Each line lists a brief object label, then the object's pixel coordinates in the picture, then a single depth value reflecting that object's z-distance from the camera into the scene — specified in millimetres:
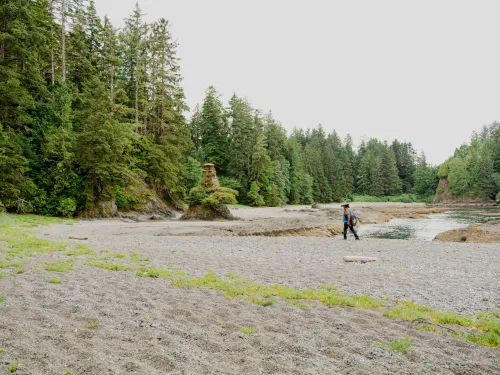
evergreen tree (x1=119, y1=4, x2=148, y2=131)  36719
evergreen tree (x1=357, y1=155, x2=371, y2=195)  108938
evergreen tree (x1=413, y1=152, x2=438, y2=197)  108125
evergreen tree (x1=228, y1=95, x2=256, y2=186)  59375
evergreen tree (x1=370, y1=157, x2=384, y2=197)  104312
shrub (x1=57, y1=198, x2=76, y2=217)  24703
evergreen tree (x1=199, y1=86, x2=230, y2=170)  60812
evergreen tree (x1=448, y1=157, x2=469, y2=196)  88188
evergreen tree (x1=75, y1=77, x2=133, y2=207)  25531
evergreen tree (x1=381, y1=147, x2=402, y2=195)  106062
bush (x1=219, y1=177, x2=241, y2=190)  55656
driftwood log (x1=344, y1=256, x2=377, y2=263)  11891
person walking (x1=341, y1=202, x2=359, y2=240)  18312
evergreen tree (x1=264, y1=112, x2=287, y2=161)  70500
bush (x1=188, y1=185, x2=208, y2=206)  30312
